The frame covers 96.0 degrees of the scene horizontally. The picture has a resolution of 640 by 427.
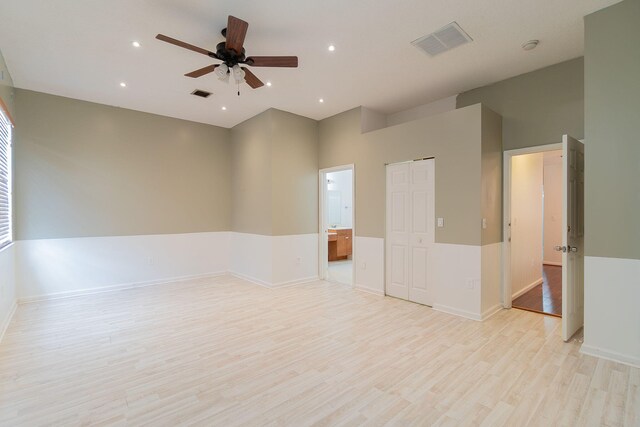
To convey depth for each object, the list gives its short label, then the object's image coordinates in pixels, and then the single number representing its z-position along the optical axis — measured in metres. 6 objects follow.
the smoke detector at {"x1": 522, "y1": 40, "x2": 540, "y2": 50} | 3.12
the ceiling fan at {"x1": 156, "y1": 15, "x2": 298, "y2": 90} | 2.56
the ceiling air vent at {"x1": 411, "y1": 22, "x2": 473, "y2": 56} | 2.91
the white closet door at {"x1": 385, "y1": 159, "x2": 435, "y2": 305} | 4.20
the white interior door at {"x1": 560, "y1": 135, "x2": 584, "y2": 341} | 2.96
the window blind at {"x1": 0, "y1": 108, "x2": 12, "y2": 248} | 3.52
